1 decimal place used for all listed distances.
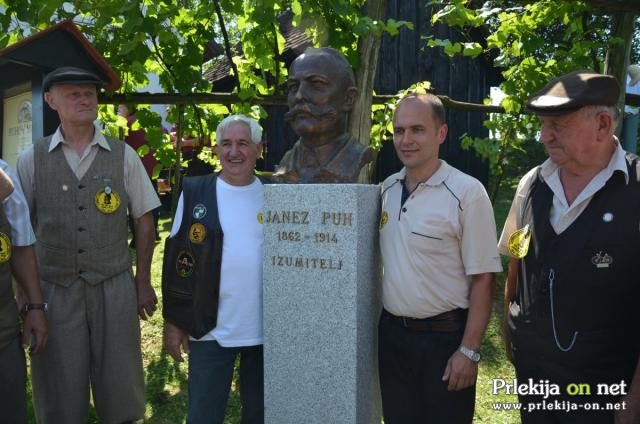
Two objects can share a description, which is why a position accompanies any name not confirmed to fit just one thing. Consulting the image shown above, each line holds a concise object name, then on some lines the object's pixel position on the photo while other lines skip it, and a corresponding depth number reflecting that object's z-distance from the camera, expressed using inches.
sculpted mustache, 115.2
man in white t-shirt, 111.4
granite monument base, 109.2
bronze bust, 114.9
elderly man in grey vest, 121.4
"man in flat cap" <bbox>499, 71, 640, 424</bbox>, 84.2
